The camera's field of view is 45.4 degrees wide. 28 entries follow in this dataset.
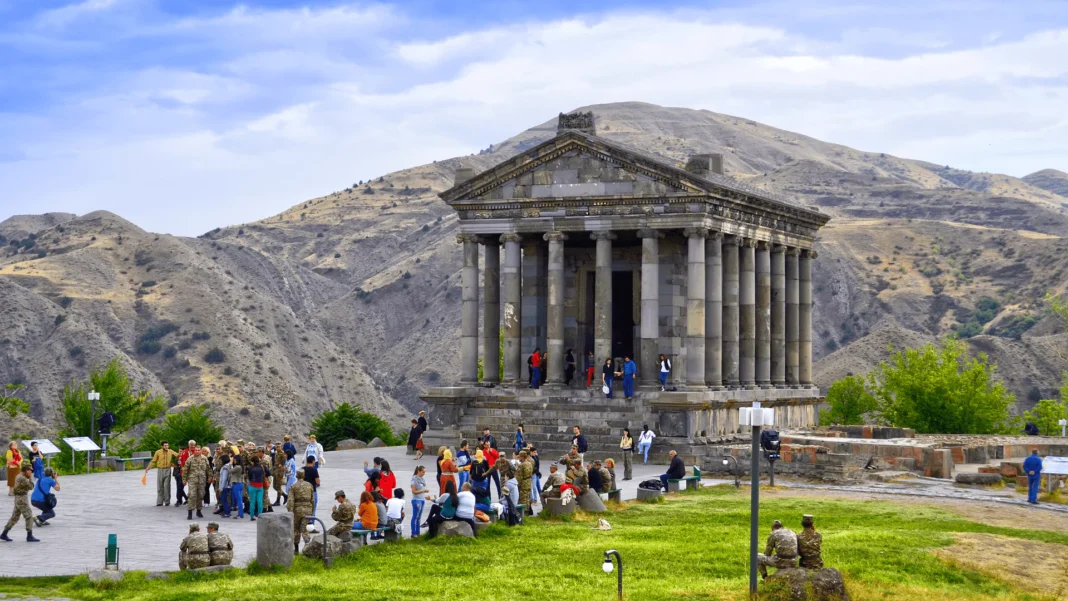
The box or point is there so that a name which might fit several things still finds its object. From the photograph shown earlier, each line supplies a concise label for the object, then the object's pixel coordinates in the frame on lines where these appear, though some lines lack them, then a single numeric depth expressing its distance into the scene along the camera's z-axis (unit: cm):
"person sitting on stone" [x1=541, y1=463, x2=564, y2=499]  2808
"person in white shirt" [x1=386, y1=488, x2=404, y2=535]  2403
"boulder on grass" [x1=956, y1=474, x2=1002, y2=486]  3609
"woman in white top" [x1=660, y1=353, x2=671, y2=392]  4506
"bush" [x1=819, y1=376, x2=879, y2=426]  6669
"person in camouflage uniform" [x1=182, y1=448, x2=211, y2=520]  2820
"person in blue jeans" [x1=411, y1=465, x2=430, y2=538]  2503
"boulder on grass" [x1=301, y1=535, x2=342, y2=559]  2195
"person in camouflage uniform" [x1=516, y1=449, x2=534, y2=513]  2795
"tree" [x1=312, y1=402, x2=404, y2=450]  5353
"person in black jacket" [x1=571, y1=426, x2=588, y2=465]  3719
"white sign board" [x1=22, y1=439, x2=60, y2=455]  3478
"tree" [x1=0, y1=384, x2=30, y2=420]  6375
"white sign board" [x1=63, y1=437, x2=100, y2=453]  3881
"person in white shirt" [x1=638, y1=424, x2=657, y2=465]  4088
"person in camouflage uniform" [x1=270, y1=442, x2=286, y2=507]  3070
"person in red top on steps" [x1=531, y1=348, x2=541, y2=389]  4666
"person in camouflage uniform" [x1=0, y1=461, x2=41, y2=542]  2488
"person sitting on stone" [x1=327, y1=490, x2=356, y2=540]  2295
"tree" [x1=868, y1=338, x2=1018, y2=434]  6203
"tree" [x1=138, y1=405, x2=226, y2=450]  4878
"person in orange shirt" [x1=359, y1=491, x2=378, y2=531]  2356
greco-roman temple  4475
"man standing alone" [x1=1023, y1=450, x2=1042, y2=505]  3206
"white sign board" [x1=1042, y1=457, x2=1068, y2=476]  3181
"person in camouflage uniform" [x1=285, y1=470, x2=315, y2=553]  2342
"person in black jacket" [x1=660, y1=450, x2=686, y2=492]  3341
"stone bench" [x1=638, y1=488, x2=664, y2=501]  3086
